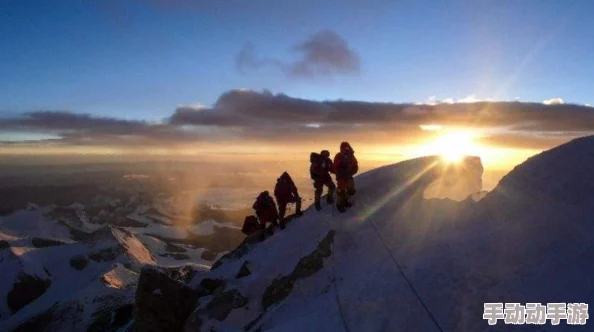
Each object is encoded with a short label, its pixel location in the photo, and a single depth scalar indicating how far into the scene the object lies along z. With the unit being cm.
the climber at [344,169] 2312
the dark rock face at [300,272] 2005
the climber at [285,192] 2681
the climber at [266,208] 2820
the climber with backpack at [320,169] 2458
